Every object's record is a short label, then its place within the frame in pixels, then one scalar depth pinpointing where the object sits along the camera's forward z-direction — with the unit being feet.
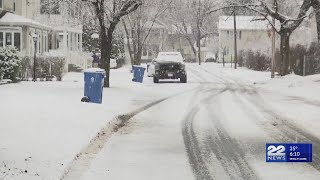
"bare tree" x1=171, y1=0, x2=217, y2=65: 246.80
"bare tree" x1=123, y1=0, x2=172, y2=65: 133.90
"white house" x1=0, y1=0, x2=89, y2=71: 118.01
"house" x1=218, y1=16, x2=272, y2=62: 285.43
